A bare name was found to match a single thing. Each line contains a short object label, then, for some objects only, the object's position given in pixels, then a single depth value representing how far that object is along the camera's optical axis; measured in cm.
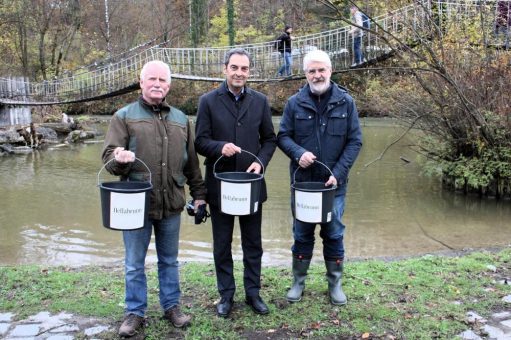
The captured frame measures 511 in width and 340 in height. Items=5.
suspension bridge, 1367
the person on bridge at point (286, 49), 1515
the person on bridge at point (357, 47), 1355
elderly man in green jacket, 301
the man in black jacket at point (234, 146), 321
